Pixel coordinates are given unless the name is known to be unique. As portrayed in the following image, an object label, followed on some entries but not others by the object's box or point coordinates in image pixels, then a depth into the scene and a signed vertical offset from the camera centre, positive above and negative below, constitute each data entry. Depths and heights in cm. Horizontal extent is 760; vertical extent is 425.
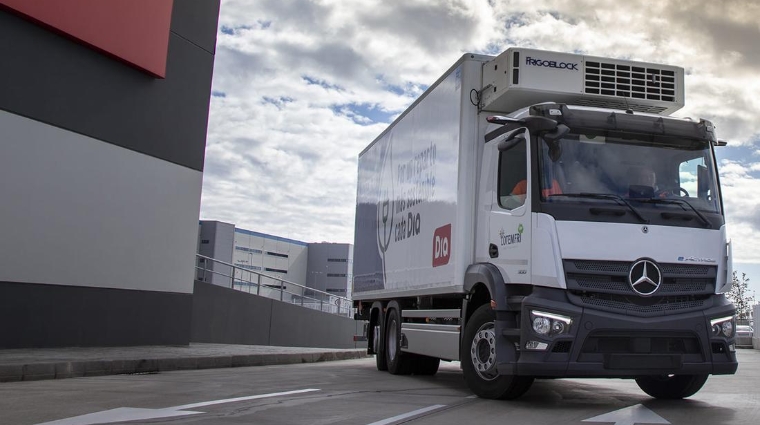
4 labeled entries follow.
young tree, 5609 +347
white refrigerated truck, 743 +111
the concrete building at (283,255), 4938 +529
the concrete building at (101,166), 1320 +285
